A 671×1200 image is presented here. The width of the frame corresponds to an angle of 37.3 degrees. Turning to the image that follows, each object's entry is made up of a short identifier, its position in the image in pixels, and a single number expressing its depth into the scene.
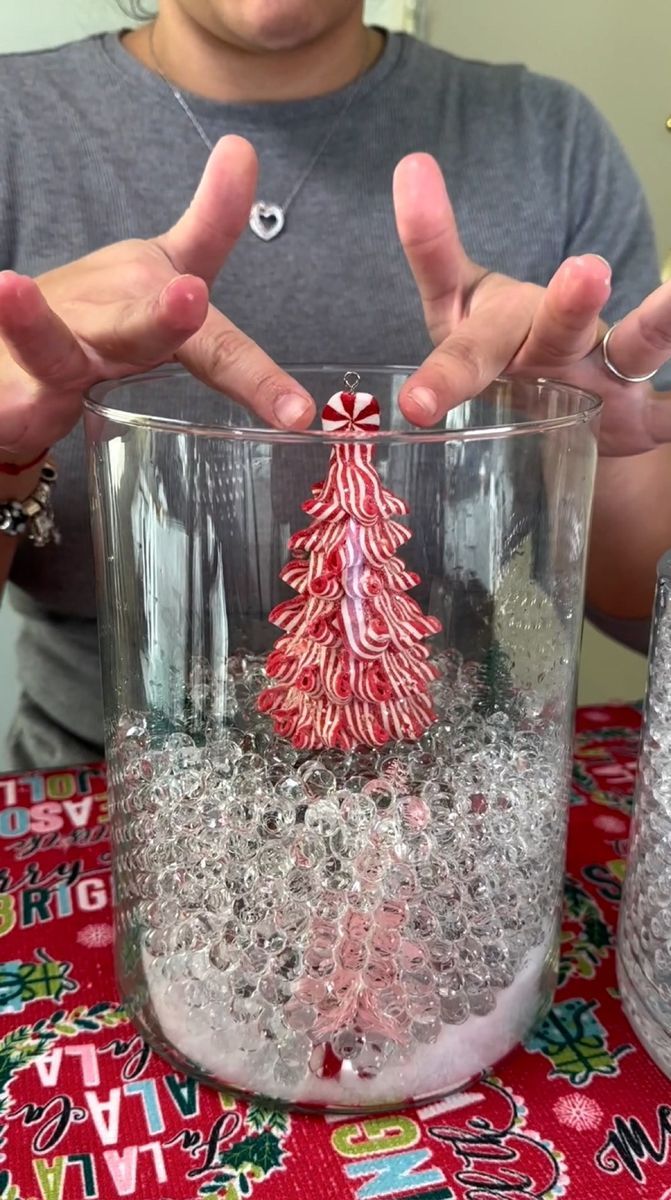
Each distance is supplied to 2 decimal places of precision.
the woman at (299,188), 0.72
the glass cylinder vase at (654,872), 0.36
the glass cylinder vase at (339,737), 0.33
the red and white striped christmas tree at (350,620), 0.34
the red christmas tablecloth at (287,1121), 0.31
